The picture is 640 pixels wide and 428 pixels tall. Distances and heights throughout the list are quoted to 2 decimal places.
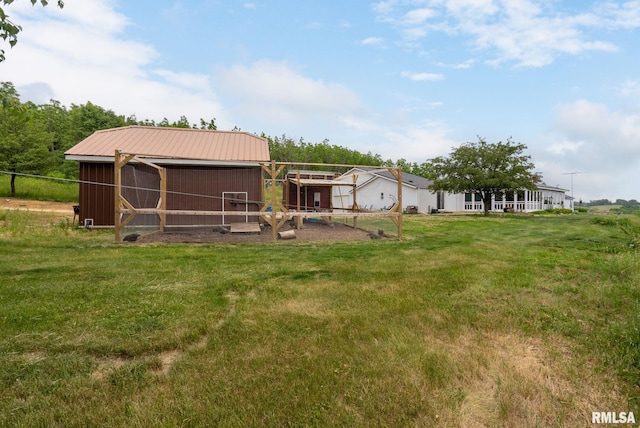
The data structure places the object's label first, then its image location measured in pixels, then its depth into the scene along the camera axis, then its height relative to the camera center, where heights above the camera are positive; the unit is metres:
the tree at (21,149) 22.44 +4.30
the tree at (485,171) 23.81 +3.09
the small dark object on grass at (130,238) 9.63 -0.82
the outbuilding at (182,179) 12.91 +1.31
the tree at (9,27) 3.29 +1.90
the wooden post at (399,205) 10.66 +0.21
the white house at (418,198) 28.95 +1.27
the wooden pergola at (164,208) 9.30 +0.09
